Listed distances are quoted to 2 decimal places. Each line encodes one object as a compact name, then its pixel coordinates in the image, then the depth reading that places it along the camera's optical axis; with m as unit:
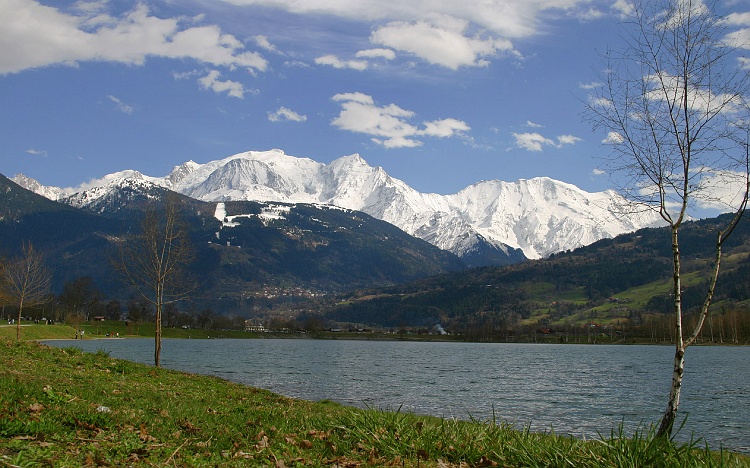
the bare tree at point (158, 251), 46.06
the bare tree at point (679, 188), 18.16
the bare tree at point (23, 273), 69.39
